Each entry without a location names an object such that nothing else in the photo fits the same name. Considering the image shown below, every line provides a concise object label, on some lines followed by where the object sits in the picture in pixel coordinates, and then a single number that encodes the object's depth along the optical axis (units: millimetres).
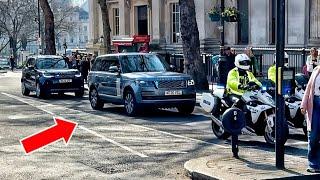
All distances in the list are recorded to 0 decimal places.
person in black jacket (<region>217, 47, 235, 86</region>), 22319
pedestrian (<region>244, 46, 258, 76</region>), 19478
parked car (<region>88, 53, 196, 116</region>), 16656
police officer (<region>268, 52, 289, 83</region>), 13870
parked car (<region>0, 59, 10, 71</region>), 73250
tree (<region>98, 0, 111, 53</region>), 33156
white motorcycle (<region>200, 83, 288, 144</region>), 11453
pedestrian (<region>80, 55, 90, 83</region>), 32344
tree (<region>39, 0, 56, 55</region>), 37594
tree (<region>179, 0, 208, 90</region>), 23594
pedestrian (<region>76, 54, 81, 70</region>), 34200
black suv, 23938
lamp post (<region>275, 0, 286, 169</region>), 8320
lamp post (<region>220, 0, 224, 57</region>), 24728
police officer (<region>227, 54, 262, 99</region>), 11773
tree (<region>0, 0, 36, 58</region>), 81188
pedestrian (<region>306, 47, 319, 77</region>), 18438
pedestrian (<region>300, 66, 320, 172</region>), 8297
